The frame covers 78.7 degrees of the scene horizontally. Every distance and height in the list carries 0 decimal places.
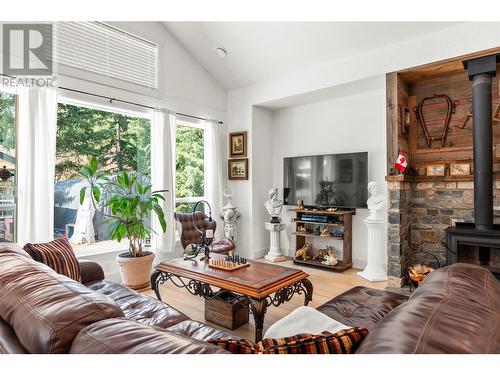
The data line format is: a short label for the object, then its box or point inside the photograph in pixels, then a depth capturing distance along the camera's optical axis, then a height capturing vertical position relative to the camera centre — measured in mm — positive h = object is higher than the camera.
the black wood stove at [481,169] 3029 +180
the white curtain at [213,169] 5102 +340
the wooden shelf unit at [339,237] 4352 -714
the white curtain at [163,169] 4242 +290
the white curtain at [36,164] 3111 +281
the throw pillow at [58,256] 2184 -484
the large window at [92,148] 3633 +543
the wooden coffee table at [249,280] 2158 -724
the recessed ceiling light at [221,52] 4520 +2054
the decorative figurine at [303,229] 4792 -645
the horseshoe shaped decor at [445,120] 3717 +865
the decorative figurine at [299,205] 4828 -267
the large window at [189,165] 4832 +399
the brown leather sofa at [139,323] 805 -406
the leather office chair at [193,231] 4191 -600
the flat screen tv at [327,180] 4309 +126
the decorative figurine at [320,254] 4654 -1016
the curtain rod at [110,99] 3526 +1166
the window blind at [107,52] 3566 +1769
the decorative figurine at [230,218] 4973 -484
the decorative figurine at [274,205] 4990 -273
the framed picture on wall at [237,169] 5141 +348
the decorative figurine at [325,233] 4516 -670
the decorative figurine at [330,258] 4375 -1022
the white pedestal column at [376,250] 3914 -801
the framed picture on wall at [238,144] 5149 +767
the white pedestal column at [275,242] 5023 -896
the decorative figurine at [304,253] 4727 -1007
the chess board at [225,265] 2622 -672
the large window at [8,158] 3162 +343
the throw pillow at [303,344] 892 -468
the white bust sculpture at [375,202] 3926 -186
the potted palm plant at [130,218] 3441 -336
